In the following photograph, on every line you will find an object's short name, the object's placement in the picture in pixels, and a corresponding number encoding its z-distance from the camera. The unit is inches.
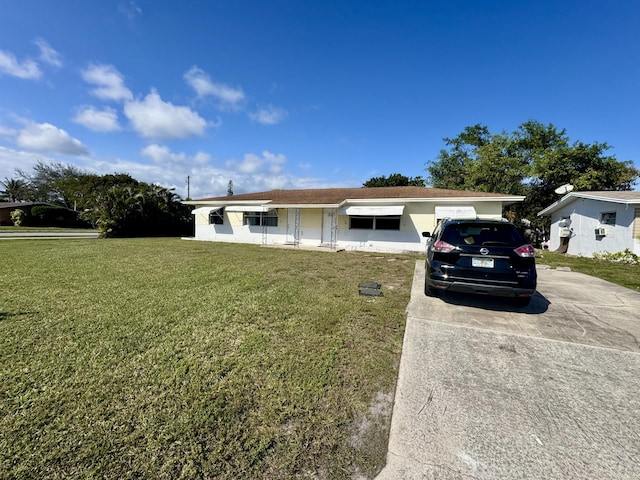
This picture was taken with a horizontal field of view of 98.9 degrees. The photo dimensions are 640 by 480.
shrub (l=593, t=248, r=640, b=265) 447.8
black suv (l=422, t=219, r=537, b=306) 188.5
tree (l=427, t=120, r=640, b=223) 952.9
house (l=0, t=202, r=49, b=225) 1451.8
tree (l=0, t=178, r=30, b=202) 2011.6
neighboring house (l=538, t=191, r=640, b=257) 460.8
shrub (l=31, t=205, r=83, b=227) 1411.0
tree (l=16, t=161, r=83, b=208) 2000.5
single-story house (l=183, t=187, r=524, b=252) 528.4
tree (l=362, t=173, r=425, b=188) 1546.5
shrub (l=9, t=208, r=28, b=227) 1355.8
